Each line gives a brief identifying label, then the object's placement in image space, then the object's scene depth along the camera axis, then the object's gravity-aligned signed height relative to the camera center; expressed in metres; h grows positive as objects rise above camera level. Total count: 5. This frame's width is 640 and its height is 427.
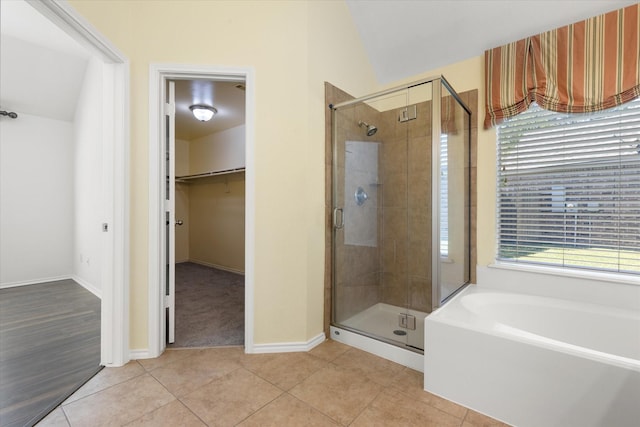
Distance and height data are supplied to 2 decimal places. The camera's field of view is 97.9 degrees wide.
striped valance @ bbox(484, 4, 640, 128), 1.81 +1.03
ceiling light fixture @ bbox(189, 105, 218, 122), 3.84 +1.37
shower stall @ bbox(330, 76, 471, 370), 2.00 -0.01
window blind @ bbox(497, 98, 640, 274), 1.87 +0.17
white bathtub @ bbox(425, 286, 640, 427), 1.21 -0.78
